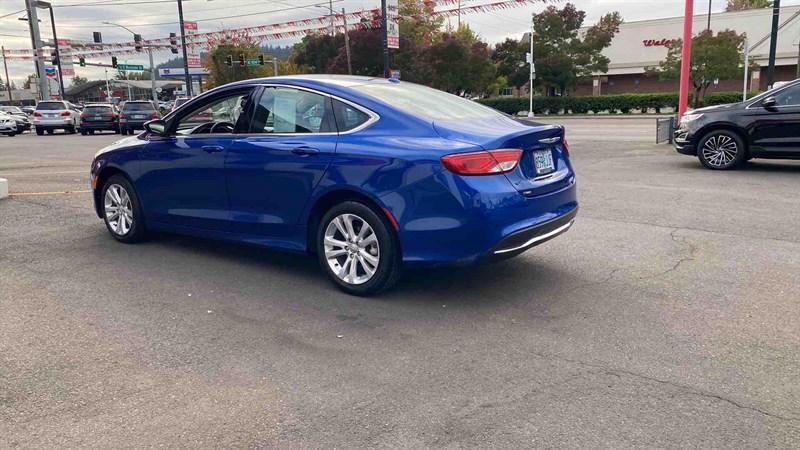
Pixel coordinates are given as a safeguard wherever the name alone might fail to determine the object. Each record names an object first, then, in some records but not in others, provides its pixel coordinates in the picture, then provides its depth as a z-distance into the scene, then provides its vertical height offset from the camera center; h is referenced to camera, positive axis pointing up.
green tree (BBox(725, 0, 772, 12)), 76.10 +10.26
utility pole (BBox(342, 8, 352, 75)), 41.72 +3.79
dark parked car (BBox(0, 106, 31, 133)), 33.50 -0.27
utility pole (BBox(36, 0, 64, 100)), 42.39 +7.15
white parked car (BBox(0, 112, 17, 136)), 30.93 -0.28
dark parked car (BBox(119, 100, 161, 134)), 29.25 -0.05
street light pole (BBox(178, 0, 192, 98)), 35.95 +2.72
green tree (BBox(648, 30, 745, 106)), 38.31 +2.04
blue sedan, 4.45 -0.51
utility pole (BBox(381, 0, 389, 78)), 24.10 +2.24
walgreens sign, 51.19 +4.05
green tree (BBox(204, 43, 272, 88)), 50.56 +3.47
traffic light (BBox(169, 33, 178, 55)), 43.05 +4.90
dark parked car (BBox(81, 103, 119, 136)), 29.28 -0.11
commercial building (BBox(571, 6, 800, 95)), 46.72 +3.46
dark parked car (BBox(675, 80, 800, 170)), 10.35 -0.62
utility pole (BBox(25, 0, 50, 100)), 41.69 +4.74
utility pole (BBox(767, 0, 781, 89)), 21.22 +1.62
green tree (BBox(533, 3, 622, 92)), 45.62 +3.53
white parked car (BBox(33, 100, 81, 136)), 30.98 -0.01
